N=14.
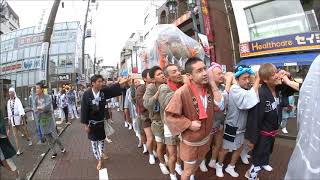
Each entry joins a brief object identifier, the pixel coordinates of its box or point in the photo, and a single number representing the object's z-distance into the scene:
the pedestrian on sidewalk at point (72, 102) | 8.69
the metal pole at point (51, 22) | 5.52
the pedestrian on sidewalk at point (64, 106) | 7.90
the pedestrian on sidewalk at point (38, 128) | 4.51
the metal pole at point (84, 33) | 11.42
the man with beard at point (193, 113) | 2.10
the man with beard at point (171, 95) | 2.79
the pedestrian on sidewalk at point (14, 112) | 4.68
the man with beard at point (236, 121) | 2.82
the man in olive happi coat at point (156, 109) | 3.17
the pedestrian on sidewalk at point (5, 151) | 2.82
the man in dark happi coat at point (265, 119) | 2.44
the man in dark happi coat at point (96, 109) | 3.39
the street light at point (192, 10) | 6.28
